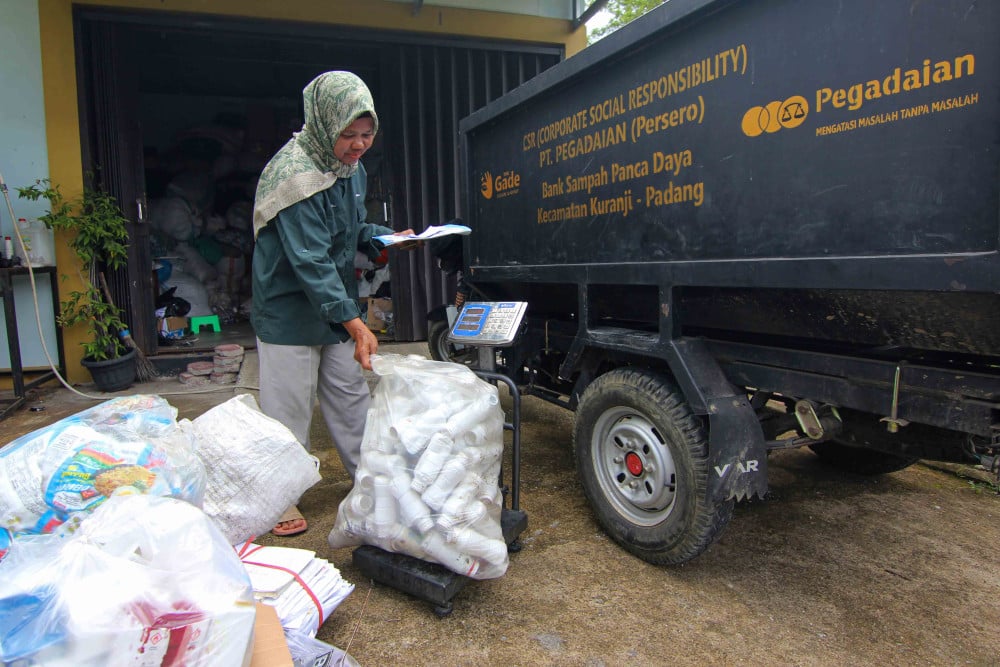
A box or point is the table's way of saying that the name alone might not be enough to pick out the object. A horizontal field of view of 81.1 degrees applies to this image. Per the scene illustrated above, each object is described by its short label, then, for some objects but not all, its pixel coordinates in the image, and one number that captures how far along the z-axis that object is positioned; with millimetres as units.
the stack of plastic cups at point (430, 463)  1799
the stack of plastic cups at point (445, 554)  1813
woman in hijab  2189
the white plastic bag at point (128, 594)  961
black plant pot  4930
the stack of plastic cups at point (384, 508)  1854
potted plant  4824
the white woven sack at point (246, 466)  1718
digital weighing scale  1853
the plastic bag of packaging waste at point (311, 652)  1454
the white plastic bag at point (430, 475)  1807
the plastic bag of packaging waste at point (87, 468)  1270
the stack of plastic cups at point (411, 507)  1798
